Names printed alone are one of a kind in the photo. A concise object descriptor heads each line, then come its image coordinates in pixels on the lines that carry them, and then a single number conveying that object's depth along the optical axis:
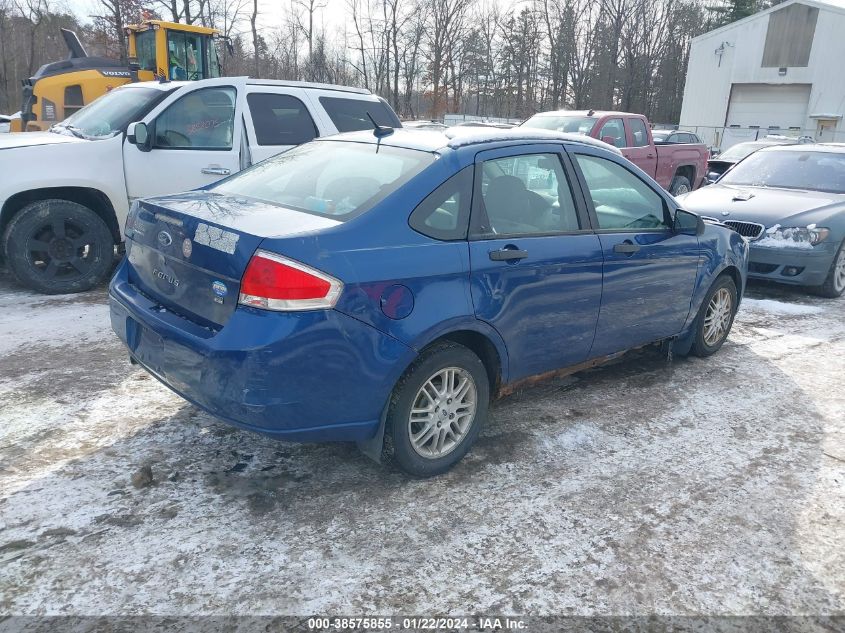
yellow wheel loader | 12.20
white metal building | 35.25
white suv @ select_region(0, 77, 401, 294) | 5.97
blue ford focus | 2.74
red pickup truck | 11.58
